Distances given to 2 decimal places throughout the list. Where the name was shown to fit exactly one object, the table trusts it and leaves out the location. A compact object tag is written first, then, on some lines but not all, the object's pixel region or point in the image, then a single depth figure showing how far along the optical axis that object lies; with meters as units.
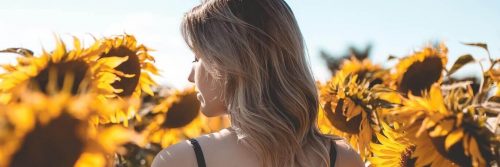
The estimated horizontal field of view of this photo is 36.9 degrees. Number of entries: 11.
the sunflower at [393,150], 1.85
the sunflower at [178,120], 3.43
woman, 1.96
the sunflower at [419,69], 2.64
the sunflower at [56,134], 0.84
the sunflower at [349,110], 2.30
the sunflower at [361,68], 3.27
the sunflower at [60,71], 1.71
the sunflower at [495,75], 1.84
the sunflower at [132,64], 2.25
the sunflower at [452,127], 1.42
